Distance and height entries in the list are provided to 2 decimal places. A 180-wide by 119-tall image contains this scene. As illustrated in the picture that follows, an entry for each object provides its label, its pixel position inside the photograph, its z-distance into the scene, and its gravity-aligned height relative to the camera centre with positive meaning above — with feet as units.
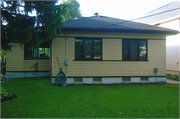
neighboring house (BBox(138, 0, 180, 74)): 43.47 +5.12
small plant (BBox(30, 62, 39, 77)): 41.24 -3.21
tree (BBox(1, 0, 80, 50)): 17.92 +4.41
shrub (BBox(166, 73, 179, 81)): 38.27 -5.04
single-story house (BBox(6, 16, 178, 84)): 31.58 +0.93
